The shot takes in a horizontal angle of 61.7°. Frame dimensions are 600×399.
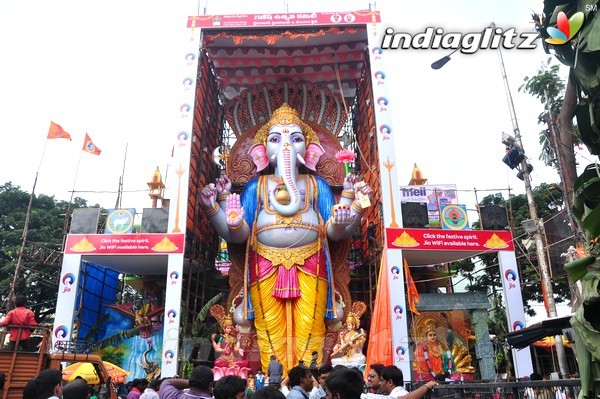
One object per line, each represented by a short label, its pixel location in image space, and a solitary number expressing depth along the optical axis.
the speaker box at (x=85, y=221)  13.24
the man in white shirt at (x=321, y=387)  3.95
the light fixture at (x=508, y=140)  14.10
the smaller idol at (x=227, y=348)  11.64
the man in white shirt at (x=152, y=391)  4.86
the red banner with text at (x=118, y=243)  12.08
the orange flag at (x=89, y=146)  15.89
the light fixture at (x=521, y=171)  14.00
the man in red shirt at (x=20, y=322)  6.15
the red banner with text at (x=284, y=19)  13.84
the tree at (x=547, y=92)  12.39
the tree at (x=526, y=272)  21.25
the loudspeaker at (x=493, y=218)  14.13
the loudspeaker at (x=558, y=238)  15.36
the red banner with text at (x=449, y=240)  12.03
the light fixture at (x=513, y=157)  13.77
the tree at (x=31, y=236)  21.08
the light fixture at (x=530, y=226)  13.03
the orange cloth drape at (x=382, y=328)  10.62
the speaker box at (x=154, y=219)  13.78
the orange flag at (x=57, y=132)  15.27
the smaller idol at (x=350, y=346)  11.71
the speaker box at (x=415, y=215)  14.08
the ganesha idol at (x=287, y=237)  12.05
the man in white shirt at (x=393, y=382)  3.42
